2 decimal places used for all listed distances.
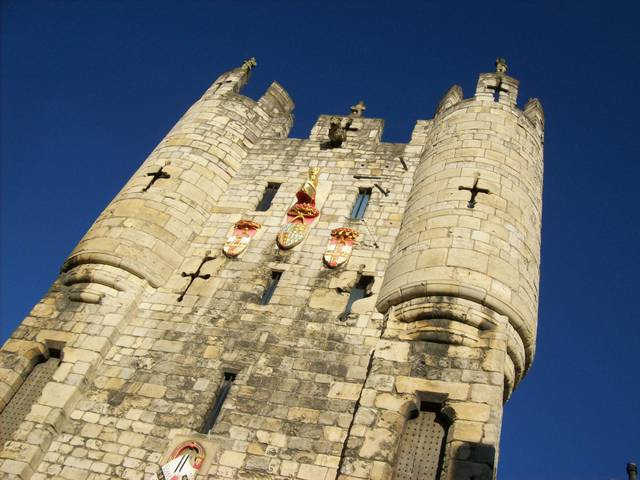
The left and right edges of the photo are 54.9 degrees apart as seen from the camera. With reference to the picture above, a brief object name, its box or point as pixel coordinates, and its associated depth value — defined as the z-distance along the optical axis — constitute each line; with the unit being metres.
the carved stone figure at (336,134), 12.87
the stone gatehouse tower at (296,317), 7.48
